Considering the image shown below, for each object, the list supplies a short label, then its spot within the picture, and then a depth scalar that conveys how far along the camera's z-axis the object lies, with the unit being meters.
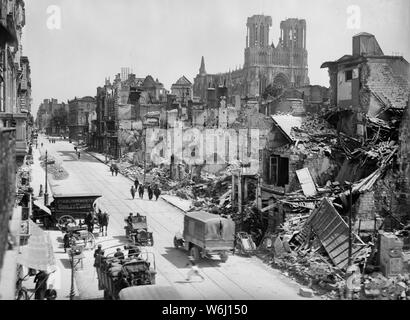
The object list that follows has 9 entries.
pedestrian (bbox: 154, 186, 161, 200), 40.19
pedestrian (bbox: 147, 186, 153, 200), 40.31
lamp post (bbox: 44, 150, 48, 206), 34.41
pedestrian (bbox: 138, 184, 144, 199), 40.38
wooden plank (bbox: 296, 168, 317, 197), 28.12
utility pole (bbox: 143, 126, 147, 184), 50.71
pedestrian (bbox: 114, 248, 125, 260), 20.01
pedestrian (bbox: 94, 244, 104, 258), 21.05
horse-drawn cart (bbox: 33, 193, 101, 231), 30.69
